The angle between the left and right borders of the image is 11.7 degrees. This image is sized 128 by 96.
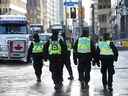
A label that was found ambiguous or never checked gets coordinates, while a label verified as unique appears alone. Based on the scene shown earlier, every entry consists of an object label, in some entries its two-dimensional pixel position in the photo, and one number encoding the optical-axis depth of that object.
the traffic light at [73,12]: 51.43
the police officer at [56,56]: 19.00
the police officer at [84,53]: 18.83
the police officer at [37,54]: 22.22
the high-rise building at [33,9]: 182.68
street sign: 53.63
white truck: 34.16
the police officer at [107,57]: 18.02
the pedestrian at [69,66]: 22.94
